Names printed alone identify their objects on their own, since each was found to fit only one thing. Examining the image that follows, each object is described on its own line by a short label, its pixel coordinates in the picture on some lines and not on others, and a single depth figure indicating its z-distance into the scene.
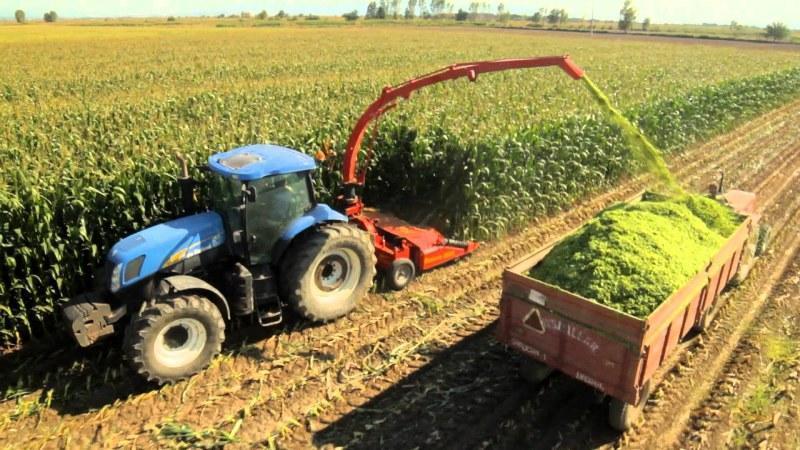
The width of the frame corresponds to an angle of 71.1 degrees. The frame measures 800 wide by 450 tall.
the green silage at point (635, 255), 5.51
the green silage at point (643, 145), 7.87
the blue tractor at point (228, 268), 5.93
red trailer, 5.05
